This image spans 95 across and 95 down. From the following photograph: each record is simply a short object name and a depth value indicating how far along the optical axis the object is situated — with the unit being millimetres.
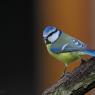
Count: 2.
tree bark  5457
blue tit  5348
